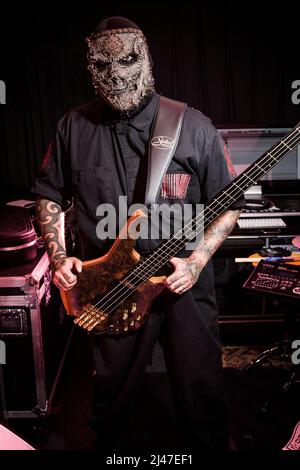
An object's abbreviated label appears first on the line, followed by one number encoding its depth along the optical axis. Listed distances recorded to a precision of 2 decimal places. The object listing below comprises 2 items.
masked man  1.69
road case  2.33
